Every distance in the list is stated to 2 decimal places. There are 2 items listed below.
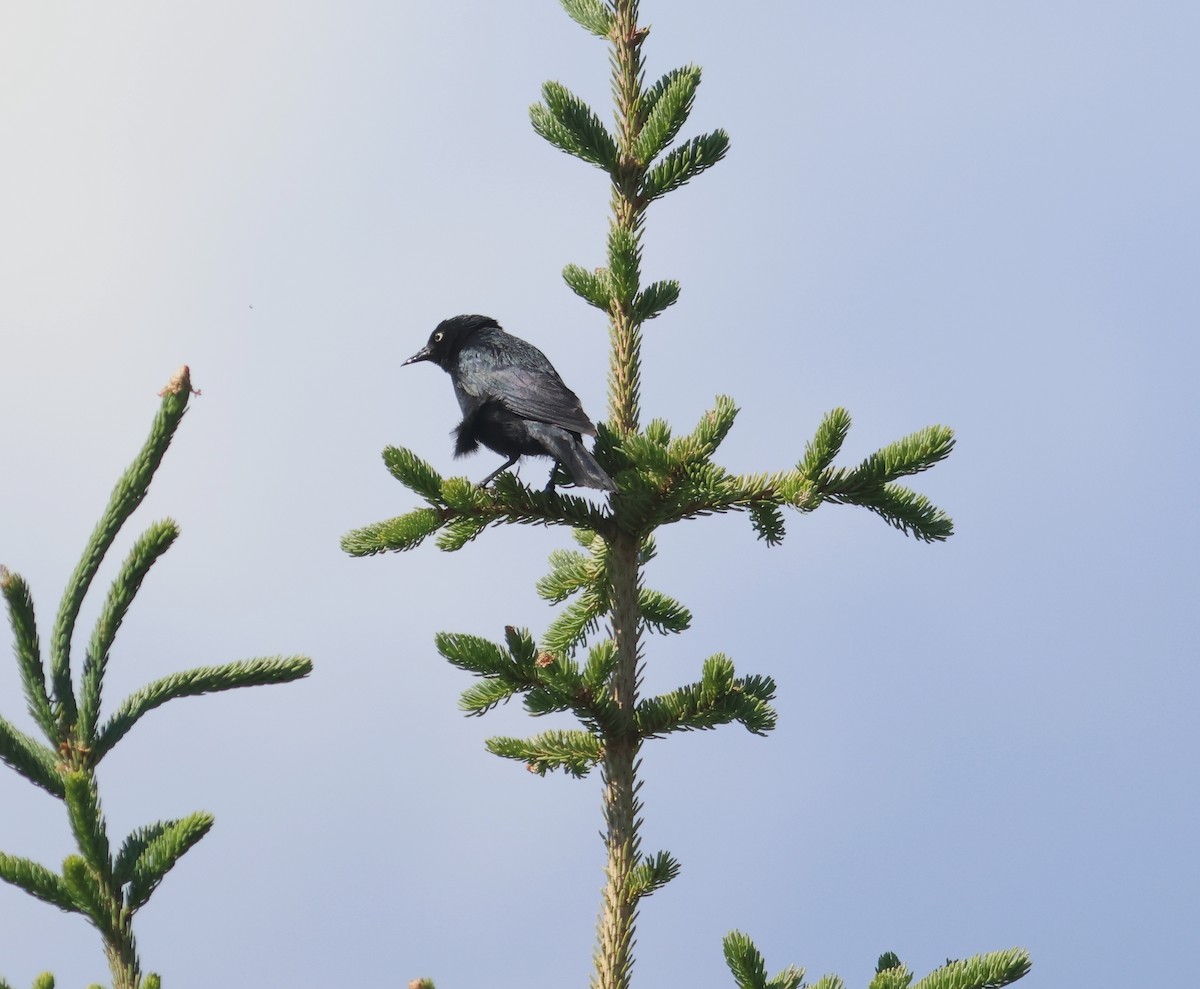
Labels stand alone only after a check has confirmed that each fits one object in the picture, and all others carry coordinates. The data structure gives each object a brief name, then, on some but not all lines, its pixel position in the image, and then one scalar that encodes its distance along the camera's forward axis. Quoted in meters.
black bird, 11.10
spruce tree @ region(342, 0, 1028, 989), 7.68
